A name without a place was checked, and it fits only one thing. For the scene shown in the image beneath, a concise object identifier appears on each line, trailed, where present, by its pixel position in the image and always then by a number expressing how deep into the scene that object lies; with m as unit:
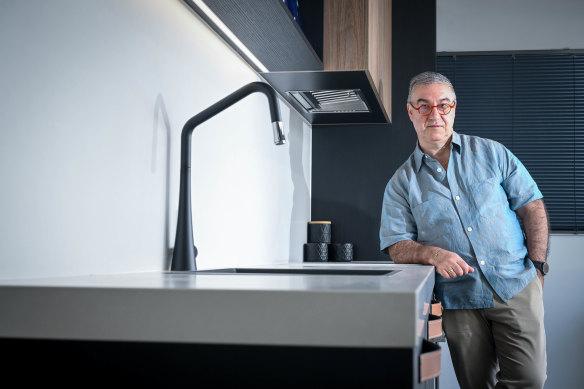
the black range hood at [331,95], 2.34
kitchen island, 0.72
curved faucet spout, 1.44
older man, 2.24
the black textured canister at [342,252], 3.17
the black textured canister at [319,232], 3.24
